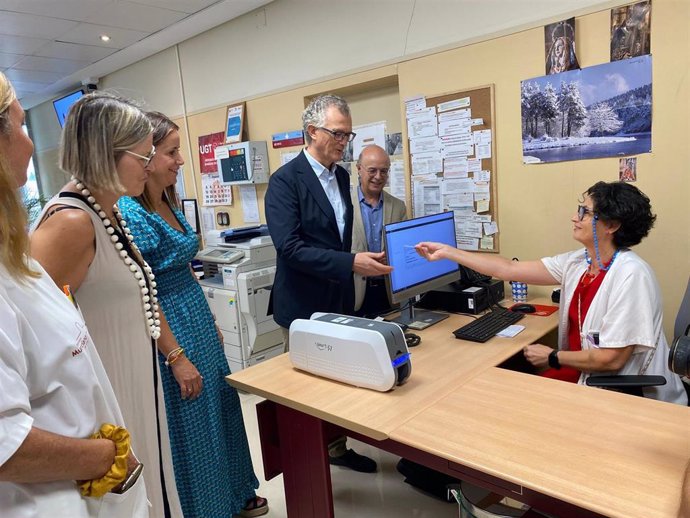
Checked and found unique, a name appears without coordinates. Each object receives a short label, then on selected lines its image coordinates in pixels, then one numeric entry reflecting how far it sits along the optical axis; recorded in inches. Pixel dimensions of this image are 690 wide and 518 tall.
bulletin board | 104.8
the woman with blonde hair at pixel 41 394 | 28.5
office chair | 60.8
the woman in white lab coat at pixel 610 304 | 65.9
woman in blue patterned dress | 64.2
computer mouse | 93.1
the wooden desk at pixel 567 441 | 39.6
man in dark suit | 80.4
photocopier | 132.1
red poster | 171.2
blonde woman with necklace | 48.9
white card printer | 58.6
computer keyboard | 78.4
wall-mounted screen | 220.7
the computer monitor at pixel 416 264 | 82.0
